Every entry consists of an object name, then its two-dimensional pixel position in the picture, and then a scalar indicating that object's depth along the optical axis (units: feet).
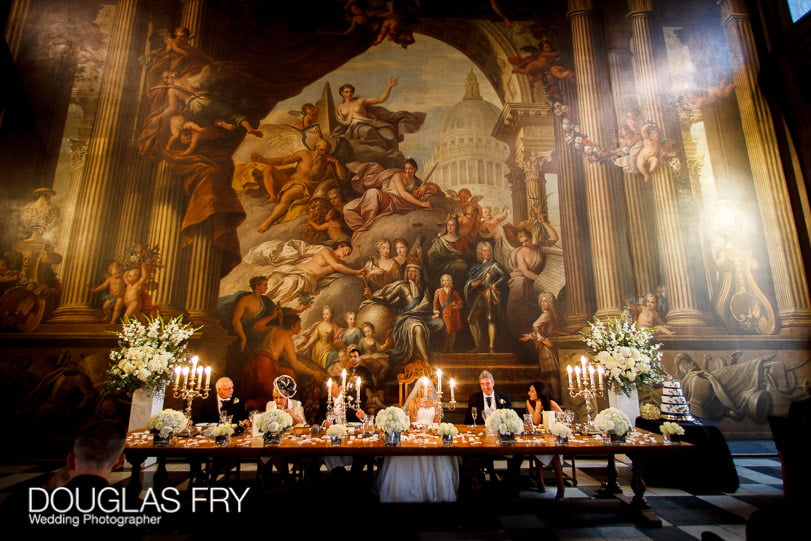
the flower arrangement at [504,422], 16.19
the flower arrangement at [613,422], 16.49
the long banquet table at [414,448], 15.46
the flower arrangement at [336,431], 16.02
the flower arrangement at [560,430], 16.17
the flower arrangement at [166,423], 16.10
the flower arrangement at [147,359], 21.72
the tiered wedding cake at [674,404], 21.04
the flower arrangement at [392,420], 16.12
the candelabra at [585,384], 18.96
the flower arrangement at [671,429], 16.67
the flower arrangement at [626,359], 20.81
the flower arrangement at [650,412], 21.49
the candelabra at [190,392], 18.97
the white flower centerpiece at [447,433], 16.06
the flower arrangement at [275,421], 16.14
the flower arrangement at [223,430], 16.26
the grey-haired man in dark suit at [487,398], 22.66
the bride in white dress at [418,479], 17.46
